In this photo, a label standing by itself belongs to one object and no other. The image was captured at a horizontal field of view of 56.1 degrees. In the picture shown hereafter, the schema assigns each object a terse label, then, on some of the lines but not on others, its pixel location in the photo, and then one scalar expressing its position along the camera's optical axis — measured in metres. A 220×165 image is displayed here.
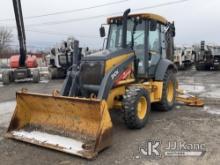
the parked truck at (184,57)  15.15
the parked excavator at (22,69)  10.57
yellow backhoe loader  3.47
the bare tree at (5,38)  35.33
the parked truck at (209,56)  15.60
